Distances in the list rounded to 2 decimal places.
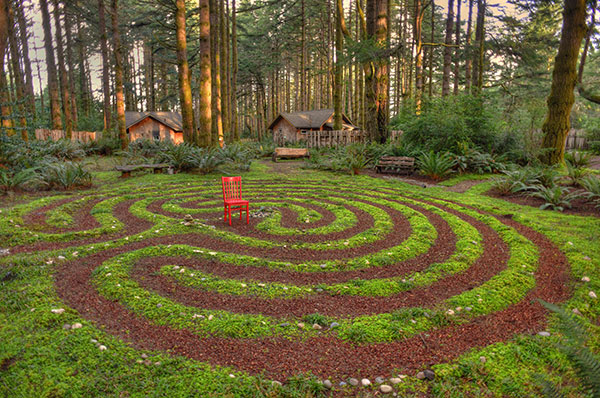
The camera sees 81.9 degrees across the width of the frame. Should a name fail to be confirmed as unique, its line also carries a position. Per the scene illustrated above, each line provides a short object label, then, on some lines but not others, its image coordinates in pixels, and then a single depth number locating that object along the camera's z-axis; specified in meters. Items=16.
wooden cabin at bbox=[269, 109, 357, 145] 32.53
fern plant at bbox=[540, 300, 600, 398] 1.40
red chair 6.39
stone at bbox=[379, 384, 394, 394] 2.30
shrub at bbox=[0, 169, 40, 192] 8.92
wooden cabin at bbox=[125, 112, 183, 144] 34.59
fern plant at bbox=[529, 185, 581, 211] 7.61
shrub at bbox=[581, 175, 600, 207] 7.50
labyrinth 2.83
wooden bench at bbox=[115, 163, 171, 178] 11.95
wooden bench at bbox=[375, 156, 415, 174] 12.83
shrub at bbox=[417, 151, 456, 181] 11.57
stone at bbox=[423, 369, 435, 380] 2.43
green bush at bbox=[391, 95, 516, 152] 12.56
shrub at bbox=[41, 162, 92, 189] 9.77
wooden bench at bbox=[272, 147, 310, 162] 19.14
